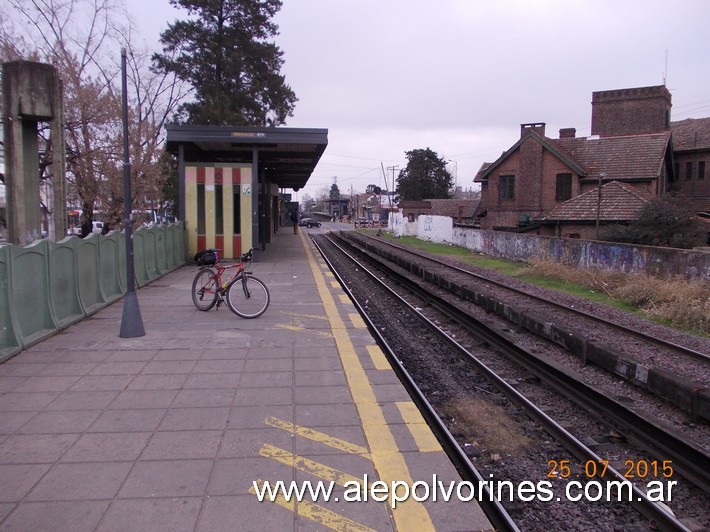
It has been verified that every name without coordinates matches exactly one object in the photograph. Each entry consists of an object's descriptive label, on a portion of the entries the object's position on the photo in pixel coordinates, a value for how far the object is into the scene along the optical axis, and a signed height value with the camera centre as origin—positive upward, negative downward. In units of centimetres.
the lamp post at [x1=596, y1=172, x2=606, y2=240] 2766 +84
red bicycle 901 -127
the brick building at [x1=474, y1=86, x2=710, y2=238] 2944 +305
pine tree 3294 +932
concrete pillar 956 +147
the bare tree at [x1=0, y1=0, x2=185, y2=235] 2250 +341
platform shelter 1745 +98
